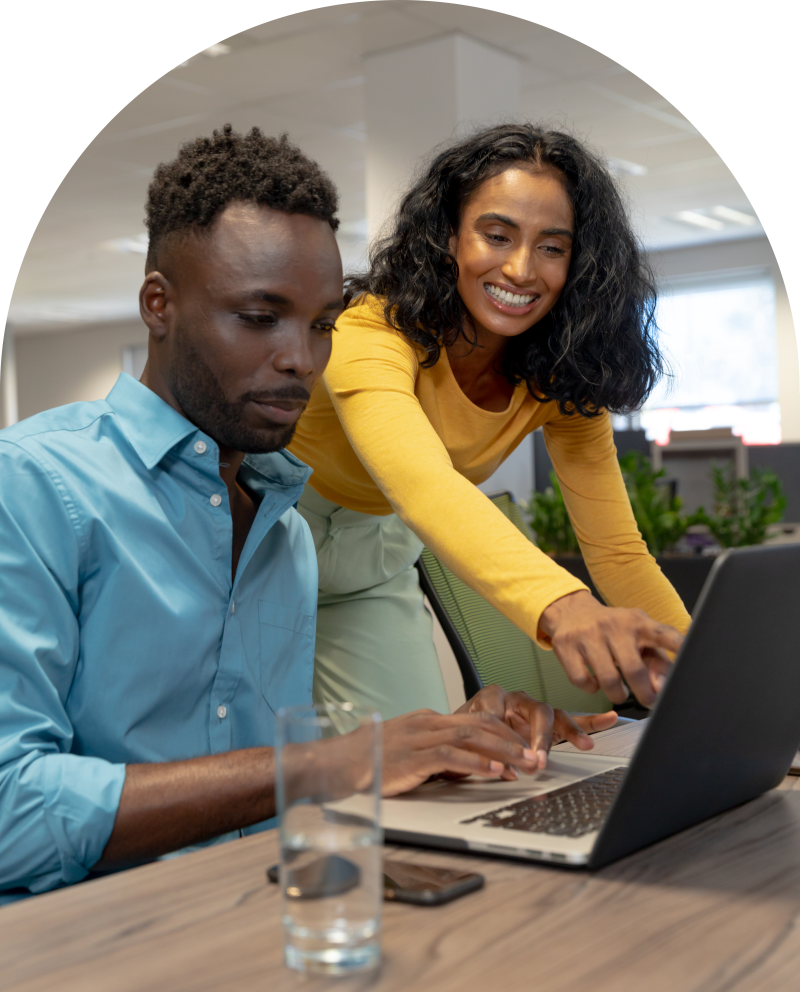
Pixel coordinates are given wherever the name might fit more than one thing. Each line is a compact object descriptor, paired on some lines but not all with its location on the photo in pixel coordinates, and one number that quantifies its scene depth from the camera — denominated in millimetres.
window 9281
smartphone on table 553
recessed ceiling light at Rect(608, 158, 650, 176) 6691
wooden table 546
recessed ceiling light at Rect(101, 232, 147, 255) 8547
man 827
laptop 676
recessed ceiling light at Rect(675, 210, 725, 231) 8289
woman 1421
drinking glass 552
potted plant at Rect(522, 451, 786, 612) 3203
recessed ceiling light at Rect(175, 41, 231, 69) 4680
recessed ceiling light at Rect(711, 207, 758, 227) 8195
